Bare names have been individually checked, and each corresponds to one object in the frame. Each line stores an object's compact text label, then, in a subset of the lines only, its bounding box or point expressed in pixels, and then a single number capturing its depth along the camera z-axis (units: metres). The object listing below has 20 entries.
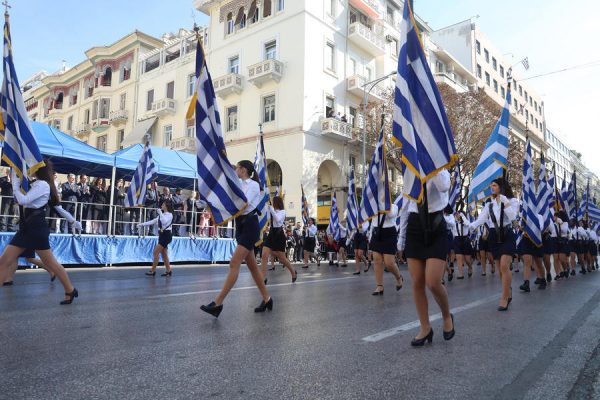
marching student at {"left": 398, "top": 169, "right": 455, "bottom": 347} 4.15
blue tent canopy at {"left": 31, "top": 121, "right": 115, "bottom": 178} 13.97
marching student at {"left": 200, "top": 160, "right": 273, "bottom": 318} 5.41
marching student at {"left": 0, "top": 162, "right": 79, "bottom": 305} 5.85
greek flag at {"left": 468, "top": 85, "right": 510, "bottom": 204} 9.44
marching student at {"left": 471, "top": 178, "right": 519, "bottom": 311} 6.77
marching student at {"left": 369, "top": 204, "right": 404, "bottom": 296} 8.40
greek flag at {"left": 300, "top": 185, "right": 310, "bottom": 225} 19.56
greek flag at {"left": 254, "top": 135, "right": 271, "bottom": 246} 9.89
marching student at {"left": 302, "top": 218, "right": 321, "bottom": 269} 18.66
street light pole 25.89
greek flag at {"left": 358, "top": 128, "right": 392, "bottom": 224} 10.08
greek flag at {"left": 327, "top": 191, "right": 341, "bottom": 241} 19.50
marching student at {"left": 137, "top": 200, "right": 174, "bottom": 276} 11.26
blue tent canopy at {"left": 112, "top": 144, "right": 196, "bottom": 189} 16.60
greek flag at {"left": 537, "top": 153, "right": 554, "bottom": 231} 10.50
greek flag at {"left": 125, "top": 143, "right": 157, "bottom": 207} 15.09
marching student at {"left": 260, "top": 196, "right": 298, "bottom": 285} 9.95
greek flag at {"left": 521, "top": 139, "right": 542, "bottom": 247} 9.01
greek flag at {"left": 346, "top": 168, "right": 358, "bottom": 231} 16.41
